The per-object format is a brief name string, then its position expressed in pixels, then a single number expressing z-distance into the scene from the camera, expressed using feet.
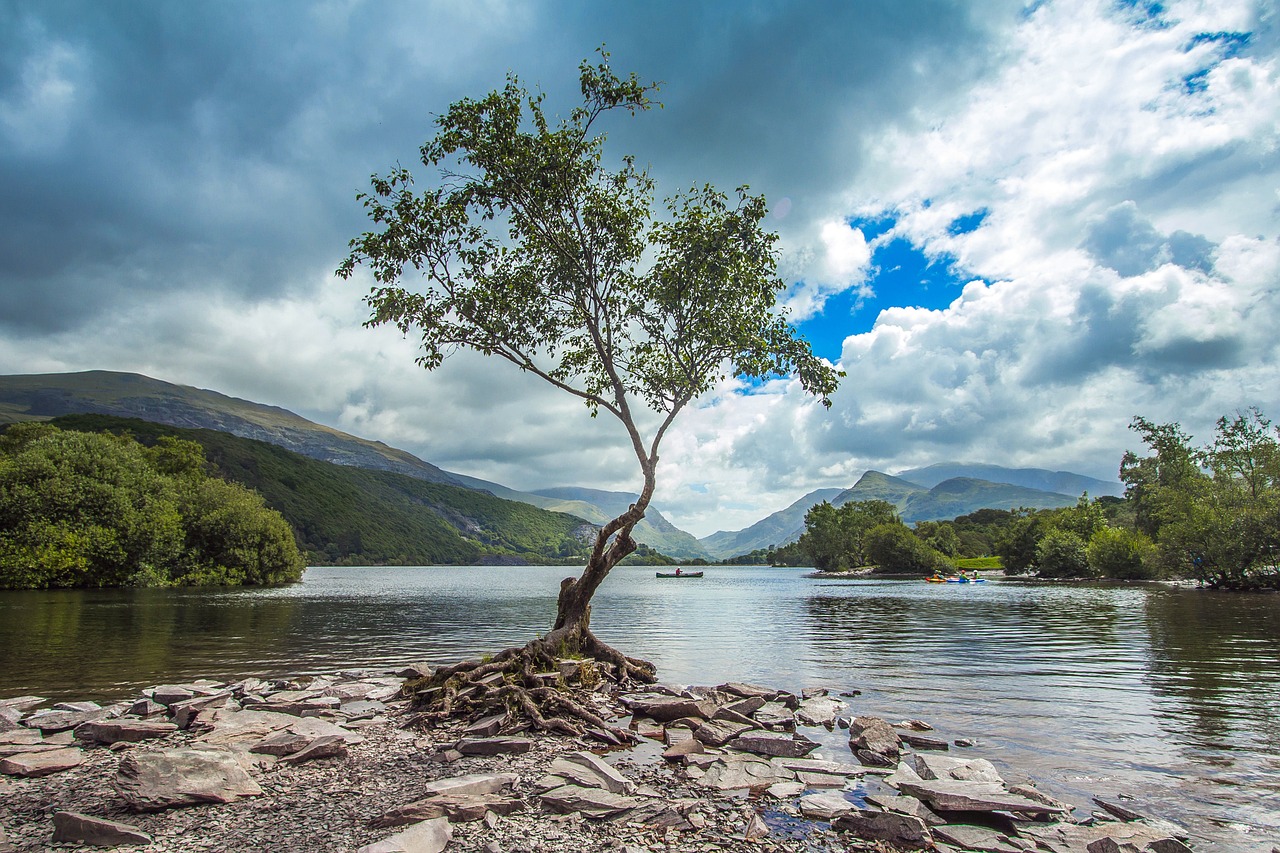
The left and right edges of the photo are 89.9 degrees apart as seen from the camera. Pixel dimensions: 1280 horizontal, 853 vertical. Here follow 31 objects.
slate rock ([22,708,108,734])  48.73
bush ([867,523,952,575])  597.93
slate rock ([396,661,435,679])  67.04
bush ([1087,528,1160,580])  392.47
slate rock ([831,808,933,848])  30.14
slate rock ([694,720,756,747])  46.88
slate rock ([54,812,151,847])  27.63
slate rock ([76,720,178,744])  45.88
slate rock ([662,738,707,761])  42.87
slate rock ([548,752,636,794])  35.70
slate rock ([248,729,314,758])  41.78
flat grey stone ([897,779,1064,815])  33.60
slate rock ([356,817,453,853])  26.16
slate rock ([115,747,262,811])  31.78
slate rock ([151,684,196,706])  58.71
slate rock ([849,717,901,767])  44.16
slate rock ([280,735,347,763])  40.45
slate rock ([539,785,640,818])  32.30
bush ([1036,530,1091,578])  448.24
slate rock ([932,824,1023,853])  29.91
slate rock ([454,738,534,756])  43.57
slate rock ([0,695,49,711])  56.58
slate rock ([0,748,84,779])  37.32
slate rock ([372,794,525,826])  30.17
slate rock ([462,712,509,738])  48.21
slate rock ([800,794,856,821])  32.96
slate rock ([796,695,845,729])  55.93
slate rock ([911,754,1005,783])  39.65
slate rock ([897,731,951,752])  48.39
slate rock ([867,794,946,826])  32.68
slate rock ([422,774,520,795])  33.40
